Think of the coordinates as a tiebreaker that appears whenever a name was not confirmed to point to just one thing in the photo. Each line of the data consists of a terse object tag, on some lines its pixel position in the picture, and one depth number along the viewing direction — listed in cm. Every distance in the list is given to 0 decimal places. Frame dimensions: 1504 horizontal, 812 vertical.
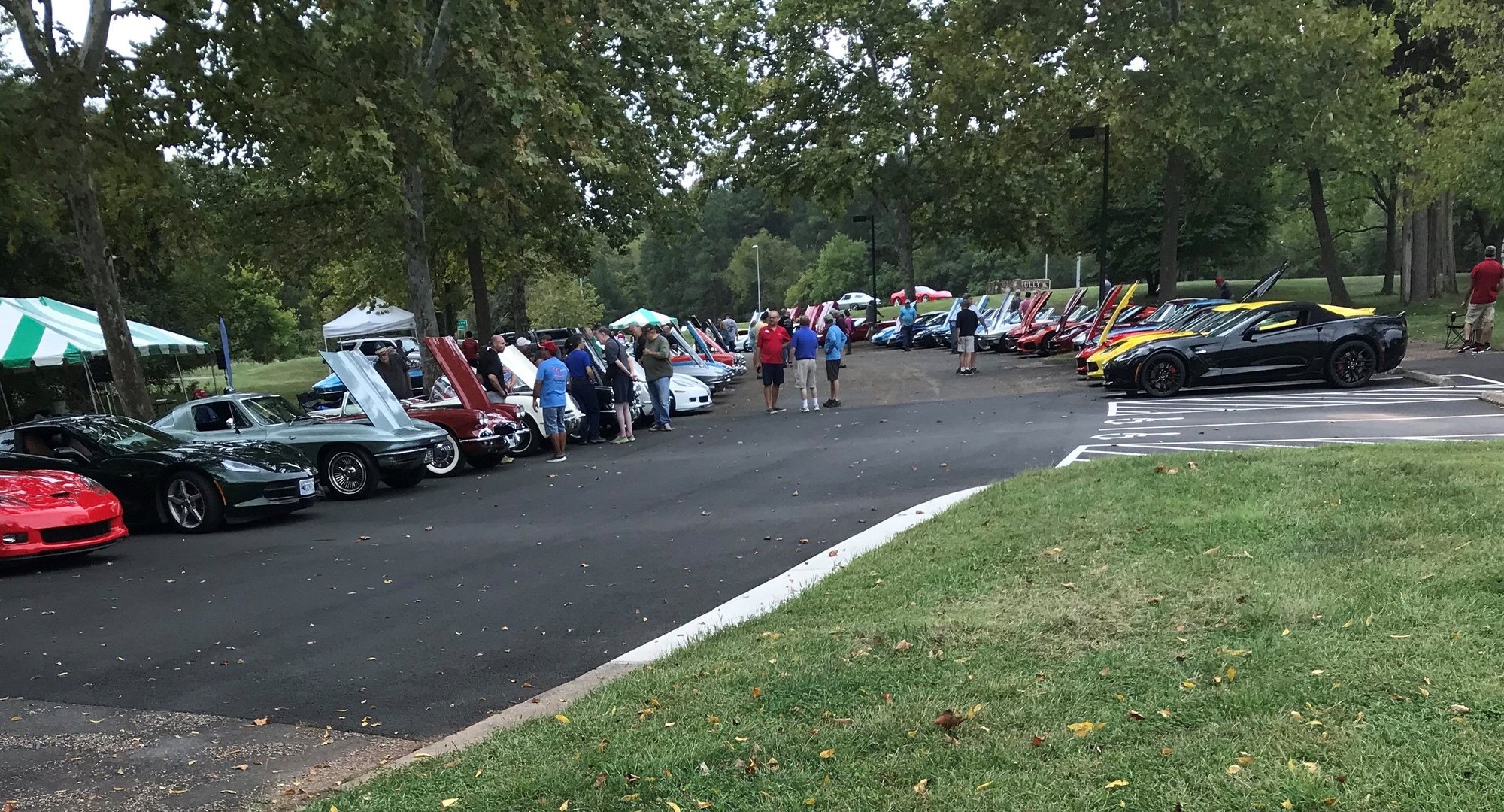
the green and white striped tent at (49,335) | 2214
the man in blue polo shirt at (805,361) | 2133
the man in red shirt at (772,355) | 2170
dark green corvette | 1227
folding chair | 2194
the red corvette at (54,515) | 1020
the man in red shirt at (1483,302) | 1930
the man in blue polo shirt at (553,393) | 1719
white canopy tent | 4731
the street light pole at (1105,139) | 3216
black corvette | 1812
